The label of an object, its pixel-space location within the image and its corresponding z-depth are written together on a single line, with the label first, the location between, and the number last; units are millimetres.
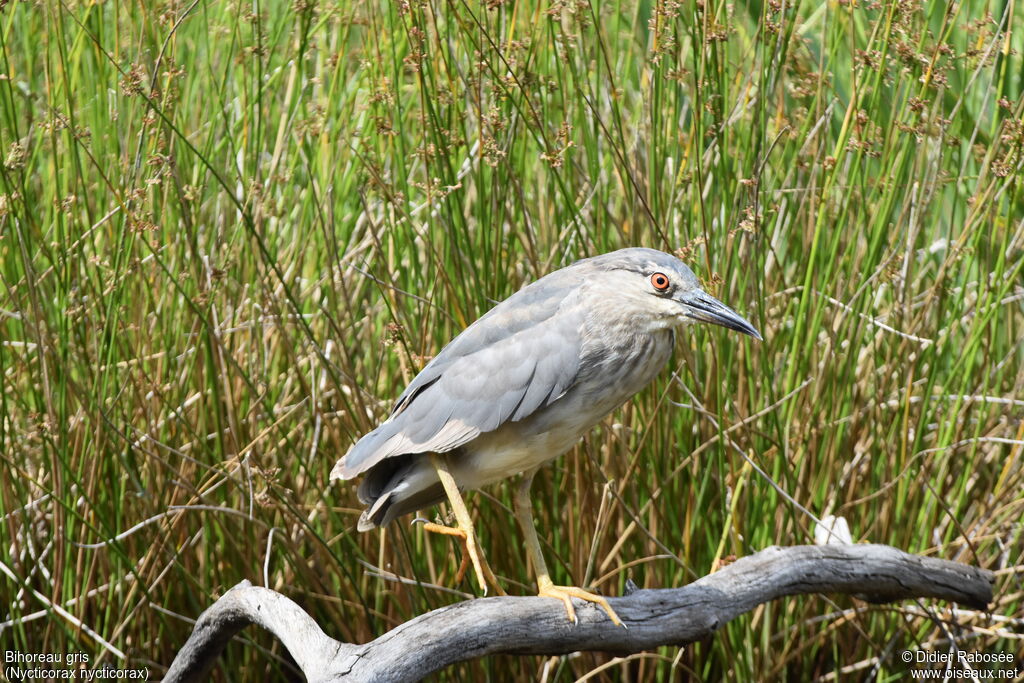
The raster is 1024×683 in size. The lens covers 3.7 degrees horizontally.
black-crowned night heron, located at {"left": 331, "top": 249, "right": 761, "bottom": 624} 12596
